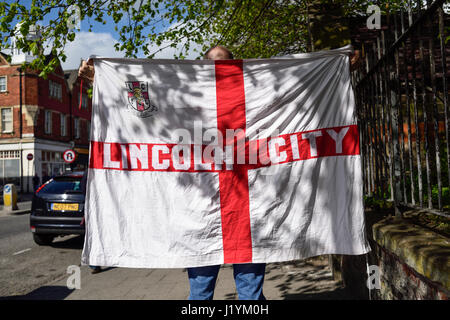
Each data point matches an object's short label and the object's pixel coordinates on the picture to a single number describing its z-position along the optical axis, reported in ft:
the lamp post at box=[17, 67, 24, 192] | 106.83
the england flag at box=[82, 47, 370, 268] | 10.43
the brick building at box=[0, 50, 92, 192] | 106.83
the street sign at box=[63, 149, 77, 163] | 68.54
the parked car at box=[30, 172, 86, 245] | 27.89
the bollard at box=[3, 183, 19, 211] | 55.11
